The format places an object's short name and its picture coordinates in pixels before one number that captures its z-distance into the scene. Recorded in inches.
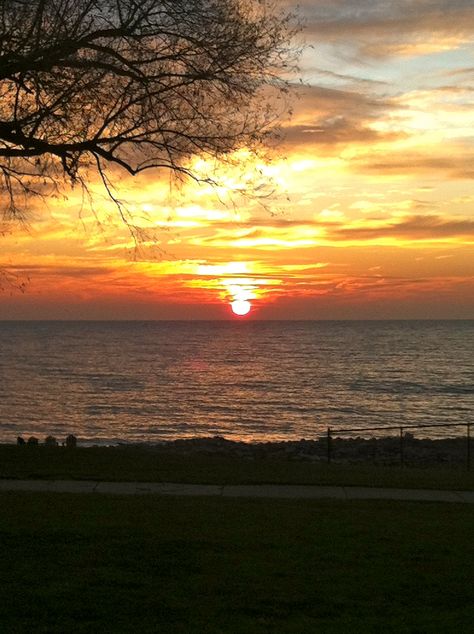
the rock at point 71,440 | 1212.2
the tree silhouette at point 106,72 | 525.0
